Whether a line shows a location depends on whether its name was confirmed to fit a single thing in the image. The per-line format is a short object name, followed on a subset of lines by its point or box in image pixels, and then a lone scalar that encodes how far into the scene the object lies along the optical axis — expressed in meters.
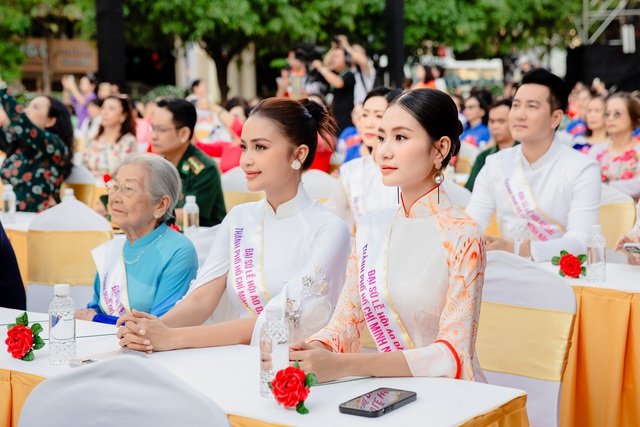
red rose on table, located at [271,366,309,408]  1.87
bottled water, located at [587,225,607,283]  3.37
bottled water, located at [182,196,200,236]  4.43
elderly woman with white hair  3.10
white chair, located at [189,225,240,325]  3.03
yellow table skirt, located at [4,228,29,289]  4.85
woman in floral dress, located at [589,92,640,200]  6.16
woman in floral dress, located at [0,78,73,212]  5.70
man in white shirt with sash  3.95
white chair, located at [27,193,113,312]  4.17
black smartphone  1.84
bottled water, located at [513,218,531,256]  3.77
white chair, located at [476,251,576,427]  2.62
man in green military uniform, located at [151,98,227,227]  4.75
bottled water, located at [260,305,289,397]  2.01
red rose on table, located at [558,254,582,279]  3.42
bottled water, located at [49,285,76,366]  2.36
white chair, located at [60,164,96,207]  5.82
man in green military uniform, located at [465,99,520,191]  5.74
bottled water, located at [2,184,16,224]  5.07
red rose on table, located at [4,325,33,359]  2.36
